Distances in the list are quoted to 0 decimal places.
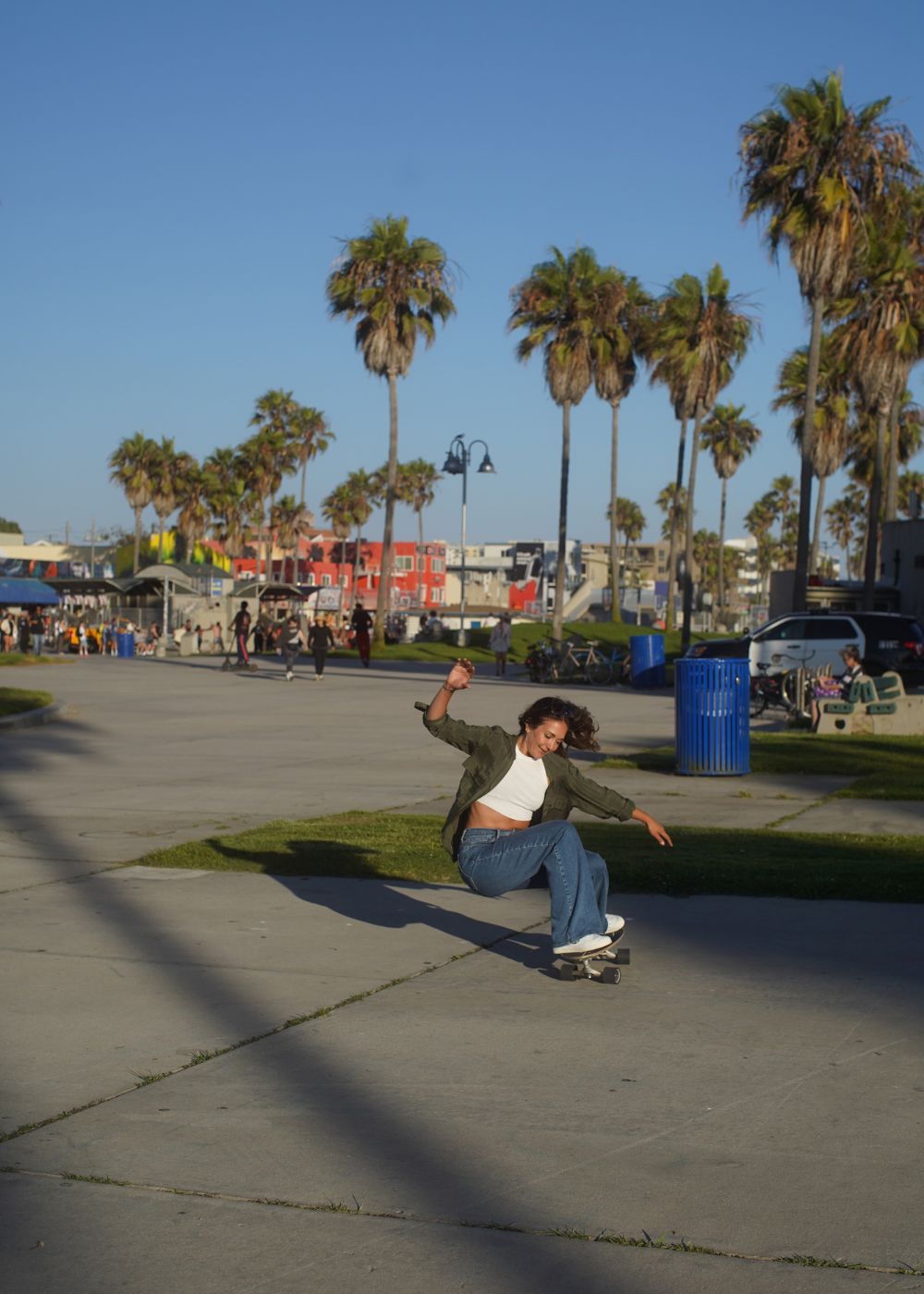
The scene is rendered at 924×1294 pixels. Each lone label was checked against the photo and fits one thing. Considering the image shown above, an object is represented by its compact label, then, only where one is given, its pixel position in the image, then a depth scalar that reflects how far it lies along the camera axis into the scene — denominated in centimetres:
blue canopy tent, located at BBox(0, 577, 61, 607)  5912
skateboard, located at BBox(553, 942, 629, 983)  677
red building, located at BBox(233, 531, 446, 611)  13075
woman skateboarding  671
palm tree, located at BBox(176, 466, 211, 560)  9344
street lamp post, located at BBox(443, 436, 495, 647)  5578
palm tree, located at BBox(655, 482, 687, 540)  12400
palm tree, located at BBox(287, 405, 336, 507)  8431
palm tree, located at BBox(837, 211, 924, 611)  4100
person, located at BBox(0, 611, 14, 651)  5366
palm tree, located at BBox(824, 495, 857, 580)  12419
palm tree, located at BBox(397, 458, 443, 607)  12675
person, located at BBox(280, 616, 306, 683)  3606
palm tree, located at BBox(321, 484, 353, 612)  11912
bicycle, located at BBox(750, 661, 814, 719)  2320
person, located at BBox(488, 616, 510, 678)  4138
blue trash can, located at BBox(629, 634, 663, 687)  3538
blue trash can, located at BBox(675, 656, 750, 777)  1556
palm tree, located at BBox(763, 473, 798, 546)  13250
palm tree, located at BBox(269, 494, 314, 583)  10181
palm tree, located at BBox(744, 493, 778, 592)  14262
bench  2039
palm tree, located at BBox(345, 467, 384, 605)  11869
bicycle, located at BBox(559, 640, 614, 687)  3728
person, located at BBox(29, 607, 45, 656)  5153
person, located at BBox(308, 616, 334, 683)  3575
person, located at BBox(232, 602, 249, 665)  3984
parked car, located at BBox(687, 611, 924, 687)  2811
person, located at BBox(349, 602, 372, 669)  4194
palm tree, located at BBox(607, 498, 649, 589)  16500
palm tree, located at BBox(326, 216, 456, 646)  5688
